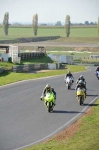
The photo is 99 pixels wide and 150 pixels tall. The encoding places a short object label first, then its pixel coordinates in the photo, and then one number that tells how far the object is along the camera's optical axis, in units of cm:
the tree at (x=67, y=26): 17012
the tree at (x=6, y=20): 17325
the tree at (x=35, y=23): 17975
